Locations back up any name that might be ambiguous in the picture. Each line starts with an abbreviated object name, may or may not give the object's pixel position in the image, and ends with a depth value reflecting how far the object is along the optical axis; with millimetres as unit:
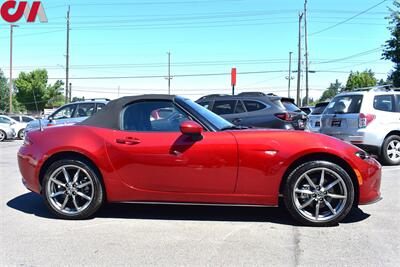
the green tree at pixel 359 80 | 81681
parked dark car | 10328
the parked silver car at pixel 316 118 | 13062
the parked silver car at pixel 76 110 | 15016
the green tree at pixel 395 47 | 23750
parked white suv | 9242
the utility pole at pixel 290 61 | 66438
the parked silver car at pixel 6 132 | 21219
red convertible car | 4773
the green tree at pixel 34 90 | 77625
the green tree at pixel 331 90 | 142250
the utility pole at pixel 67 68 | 38844
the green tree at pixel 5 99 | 91650
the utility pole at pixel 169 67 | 65000
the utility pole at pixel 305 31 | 40219
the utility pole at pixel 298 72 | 39284
